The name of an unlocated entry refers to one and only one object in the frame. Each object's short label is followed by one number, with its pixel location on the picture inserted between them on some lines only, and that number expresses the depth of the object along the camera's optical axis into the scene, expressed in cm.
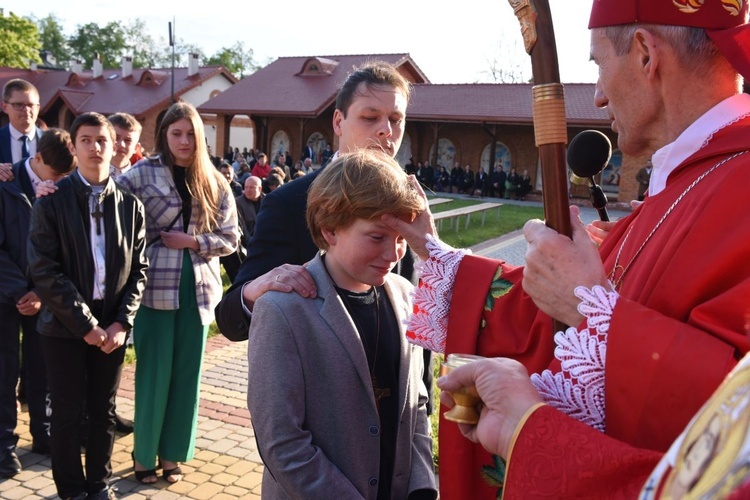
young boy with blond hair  197
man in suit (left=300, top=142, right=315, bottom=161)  2864
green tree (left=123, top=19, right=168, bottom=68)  7894
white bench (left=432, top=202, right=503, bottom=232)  1463
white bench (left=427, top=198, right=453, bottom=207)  1845
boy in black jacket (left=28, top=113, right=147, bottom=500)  354
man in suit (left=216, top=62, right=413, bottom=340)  239
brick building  2600
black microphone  221
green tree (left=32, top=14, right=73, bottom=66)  7656
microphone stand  221
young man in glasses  526
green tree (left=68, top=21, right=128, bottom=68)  7450
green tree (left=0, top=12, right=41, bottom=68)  3884
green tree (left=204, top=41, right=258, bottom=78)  7775
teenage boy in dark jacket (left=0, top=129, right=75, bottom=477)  423
